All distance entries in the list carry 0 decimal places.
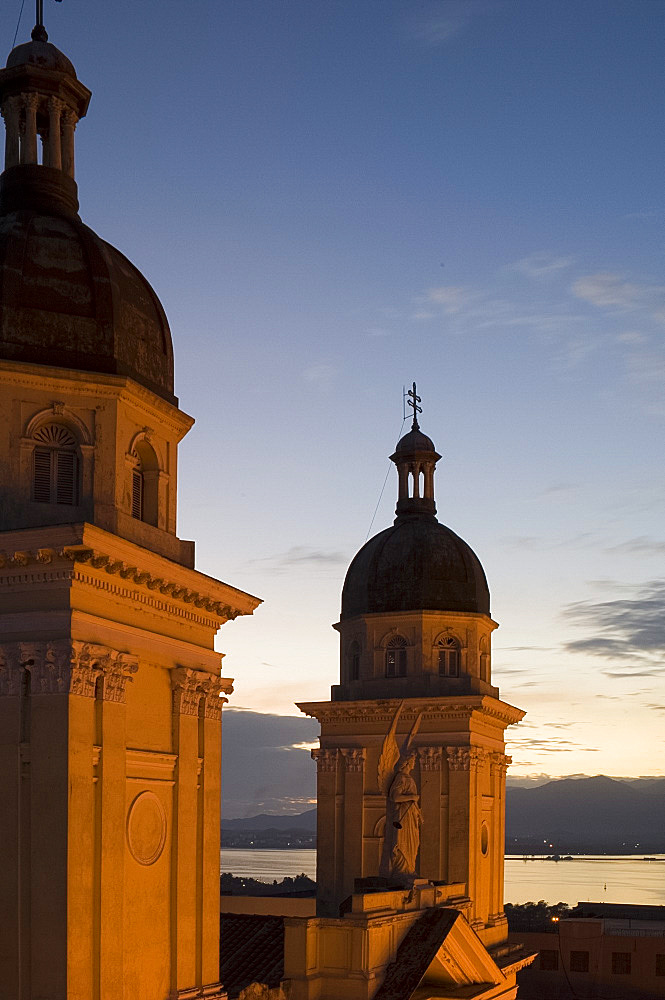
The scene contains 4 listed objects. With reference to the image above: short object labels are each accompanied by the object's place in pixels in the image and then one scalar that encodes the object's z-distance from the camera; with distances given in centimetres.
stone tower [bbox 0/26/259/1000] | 1912
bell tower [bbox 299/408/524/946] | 4294
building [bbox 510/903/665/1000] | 6169
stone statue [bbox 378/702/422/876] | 3441
